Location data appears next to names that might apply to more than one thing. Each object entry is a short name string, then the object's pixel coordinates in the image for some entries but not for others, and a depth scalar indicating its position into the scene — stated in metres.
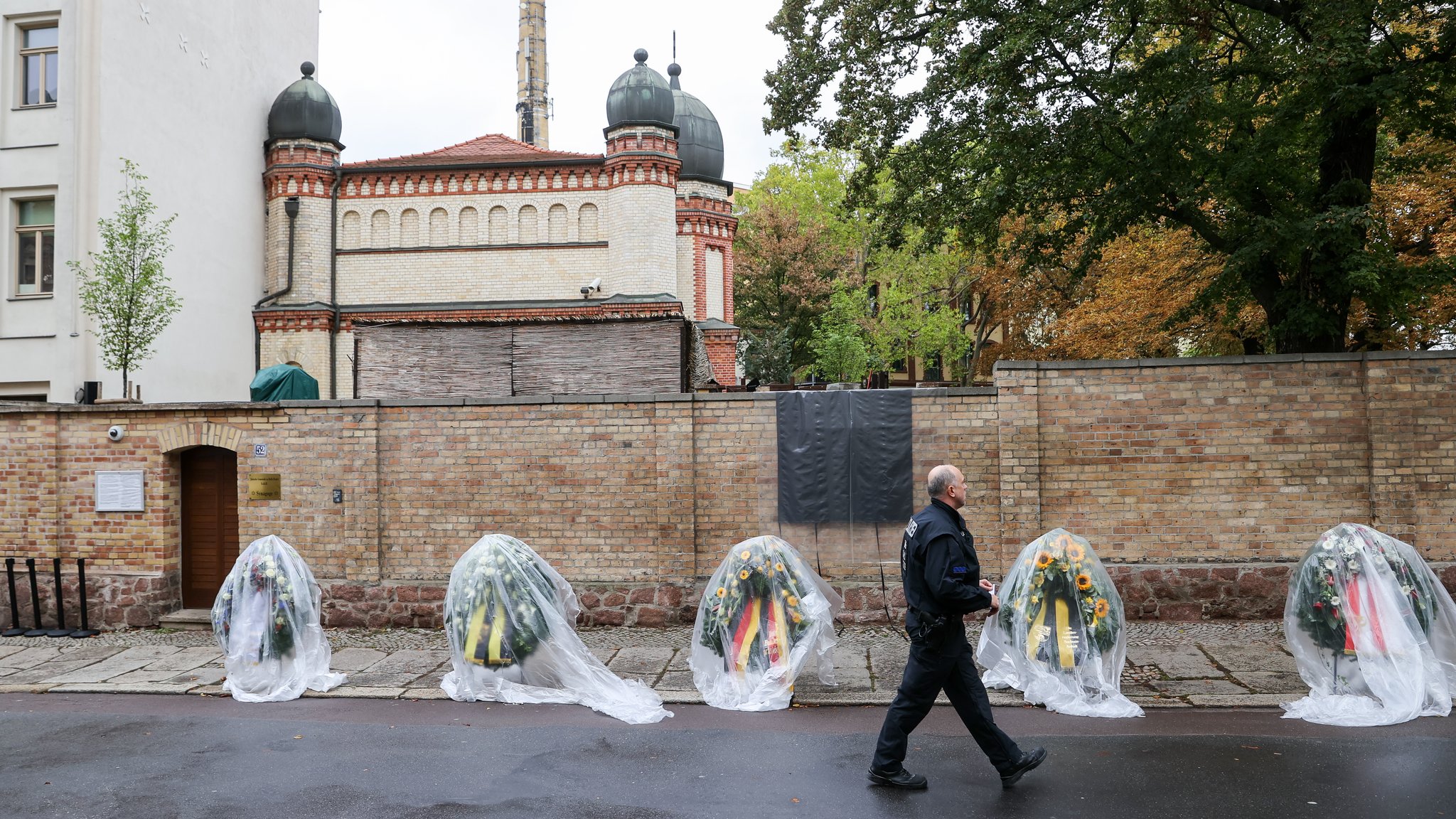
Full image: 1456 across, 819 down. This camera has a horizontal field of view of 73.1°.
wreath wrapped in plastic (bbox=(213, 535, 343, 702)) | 8.78
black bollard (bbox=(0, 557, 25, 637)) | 11.78
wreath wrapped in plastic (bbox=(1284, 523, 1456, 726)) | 7.27
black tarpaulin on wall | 11.07
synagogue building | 25.00
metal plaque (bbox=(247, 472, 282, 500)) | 11.76
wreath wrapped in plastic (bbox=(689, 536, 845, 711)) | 8.23
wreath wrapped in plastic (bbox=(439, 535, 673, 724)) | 8.34
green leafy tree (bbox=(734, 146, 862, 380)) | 38.09
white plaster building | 18.98
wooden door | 12.42
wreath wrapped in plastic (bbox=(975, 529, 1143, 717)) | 7.74
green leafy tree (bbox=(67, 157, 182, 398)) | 16.83
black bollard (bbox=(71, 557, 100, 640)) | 11.61
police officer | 5.88
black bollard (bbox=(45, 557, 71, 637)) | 11.76
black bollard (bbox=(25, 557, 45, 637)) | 11.88
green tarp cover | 13.16
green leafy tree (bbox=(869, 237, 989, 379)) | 36.66
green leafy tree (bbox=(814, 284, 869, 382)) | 33.84
